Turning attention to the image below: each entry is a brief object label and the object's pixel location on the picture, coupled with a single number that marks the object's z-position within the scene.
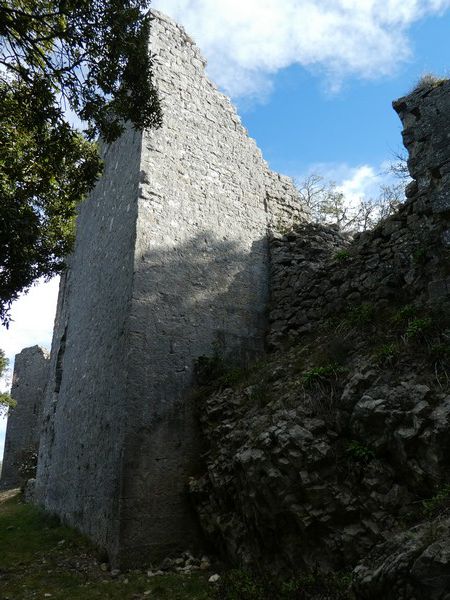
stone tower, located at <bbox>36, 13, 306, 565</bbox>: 6.71
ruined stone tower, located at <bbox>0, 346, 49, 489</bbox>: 20.44
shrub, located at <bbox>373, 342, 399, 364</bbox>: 5.21
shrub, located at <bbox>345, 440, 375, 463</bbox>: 4.66
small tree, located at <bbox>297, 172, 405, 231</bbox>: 17.92
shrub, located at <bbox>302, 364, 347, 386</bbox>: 5.78
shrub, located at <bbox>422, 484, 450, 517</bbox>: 3.64
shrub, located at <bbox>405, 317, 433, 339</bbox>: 5.16
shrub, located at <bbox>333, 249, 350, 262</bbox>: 8.05
